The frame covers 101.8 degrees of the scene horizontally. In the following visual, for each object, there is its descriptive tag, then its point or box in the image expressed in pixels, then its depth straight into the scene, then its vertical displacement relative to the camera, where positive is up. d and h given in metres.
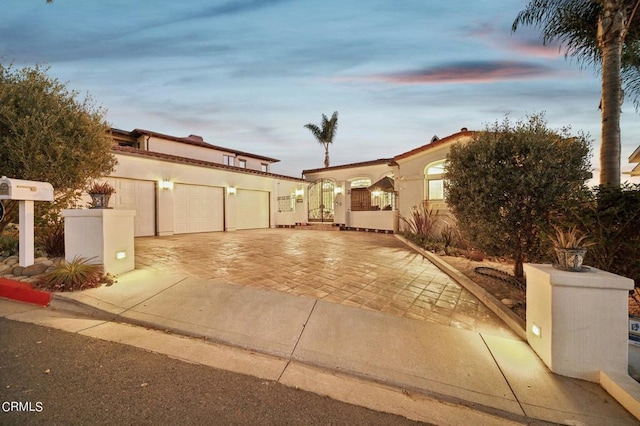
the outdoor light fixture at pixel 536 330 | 3.04 -1.42
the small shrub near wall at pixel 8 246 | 5.80 -0.86
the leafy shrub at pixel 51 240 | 5.82 -0.70
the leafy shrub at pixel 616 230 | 3.47 -0.27
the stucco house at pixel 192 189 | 11.19 +1.07
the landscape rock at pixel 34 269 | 4.70 -1.11
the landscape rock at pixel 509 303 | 4.14 -1.49
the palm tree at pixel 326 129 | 26.25 +8.18
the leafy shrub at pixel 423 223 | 10.40 -0.52
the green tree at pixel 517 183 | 4.55 +0.50
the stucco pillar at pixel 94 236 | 4.73 -0.50
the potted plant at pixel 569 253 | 2.94 -0.49
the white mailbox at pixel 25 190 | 4.47 +0.34
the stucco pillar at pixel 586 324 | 2.68 -1.19
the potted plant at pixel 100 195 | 4.91 +0.27
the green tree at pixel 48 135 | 5.37 +1.62
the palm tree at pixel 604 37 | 5.61 +4.54
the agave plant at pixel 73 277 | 4.27 -1.16
